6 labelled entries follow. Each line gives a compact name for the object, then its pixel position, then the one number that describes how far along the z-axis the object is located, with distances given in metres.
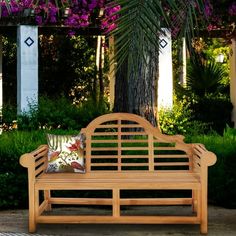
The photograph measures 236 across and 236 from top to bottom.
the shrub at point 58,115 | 10.03
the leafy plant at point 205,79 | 15.14
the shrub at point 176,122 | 10.25
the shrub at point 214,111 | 13.44
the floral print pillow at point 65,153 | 5.70
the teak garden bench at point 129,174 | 5.04
